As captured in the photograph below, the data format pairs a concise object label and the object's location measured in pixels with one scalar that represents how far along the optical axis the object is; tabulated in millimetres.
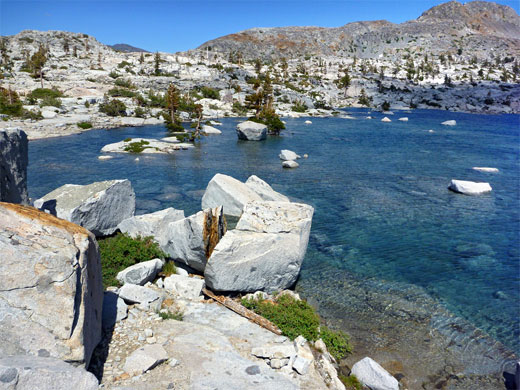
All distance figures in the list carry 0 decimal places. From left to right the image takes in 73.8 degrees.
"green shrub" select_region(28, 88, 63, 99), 66875
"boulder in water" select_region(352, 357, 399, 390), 9328
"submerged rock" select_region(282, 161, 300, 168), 36125
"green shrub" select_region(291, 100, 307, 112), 89500
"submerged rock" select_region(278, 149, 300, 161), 39406
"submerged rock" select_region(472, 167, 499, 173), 35406
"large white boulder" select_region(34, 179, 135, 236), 15664
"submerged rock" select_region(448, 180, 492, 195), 27797
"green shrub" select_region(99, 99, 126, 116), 65250
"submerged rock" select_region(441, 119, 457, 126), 73506
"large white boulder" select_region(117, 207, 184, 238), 15461
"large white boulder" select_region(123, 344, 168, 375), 7449
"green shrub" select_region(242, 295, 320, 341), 10688
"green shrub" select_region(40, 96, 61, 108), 61375
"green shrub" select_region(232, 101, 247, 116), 82625
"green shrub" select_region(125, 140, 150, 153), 40531
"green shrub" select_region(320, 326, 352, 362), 10570
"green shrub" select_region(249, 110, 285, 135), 57438
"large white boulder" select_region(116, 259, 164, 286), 12023
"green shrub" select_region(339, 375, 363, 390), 9289
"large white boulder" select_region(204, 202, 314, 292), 12320
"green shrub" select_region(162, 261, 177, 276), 13502
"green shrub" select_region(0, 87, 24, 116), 53762
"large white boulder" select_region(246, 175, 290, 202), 22203
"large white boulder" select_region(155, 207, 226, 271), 13375
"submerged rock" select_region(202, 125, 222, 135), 56281
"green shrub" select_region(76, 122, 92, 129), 55206
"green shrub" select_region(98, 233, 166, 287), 13164
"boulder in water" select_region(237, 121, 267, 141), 51562
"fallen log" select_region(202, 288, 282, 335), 10560
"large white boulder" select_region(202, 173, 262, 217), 20625
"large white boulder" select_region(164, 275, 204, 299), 11906
